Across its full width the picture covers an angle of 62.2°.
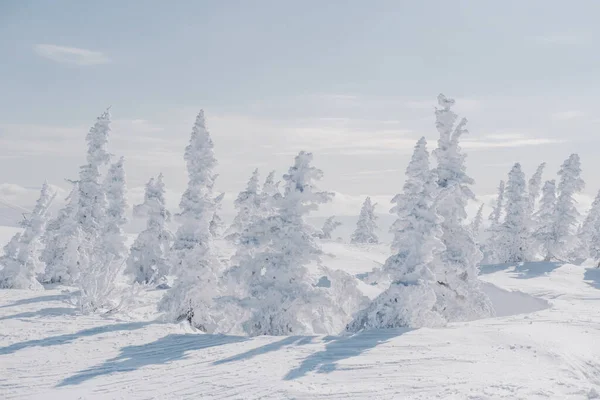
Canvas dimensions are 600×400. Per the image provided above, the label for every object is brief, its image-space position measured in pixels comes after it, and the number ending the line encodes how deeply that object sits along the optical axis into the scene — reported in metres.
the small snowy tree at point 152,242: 39.06
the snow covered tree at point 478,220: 91.31
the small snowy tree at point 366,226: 77.81
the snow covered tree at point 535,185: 60.47
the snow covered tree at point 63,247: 37.28
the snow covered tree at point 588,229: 62.26
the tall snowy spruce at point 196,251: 23.66
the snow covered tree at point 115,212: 37.72
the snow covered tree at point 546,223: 51.56
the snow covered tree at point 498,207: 88.39
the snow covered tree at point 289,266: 19.02
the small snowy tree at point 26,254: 34.25
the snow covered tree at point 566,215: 51.06
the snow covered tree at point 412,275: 18.88
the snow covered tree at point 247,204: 52.40
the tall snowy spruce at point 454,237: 23.58
